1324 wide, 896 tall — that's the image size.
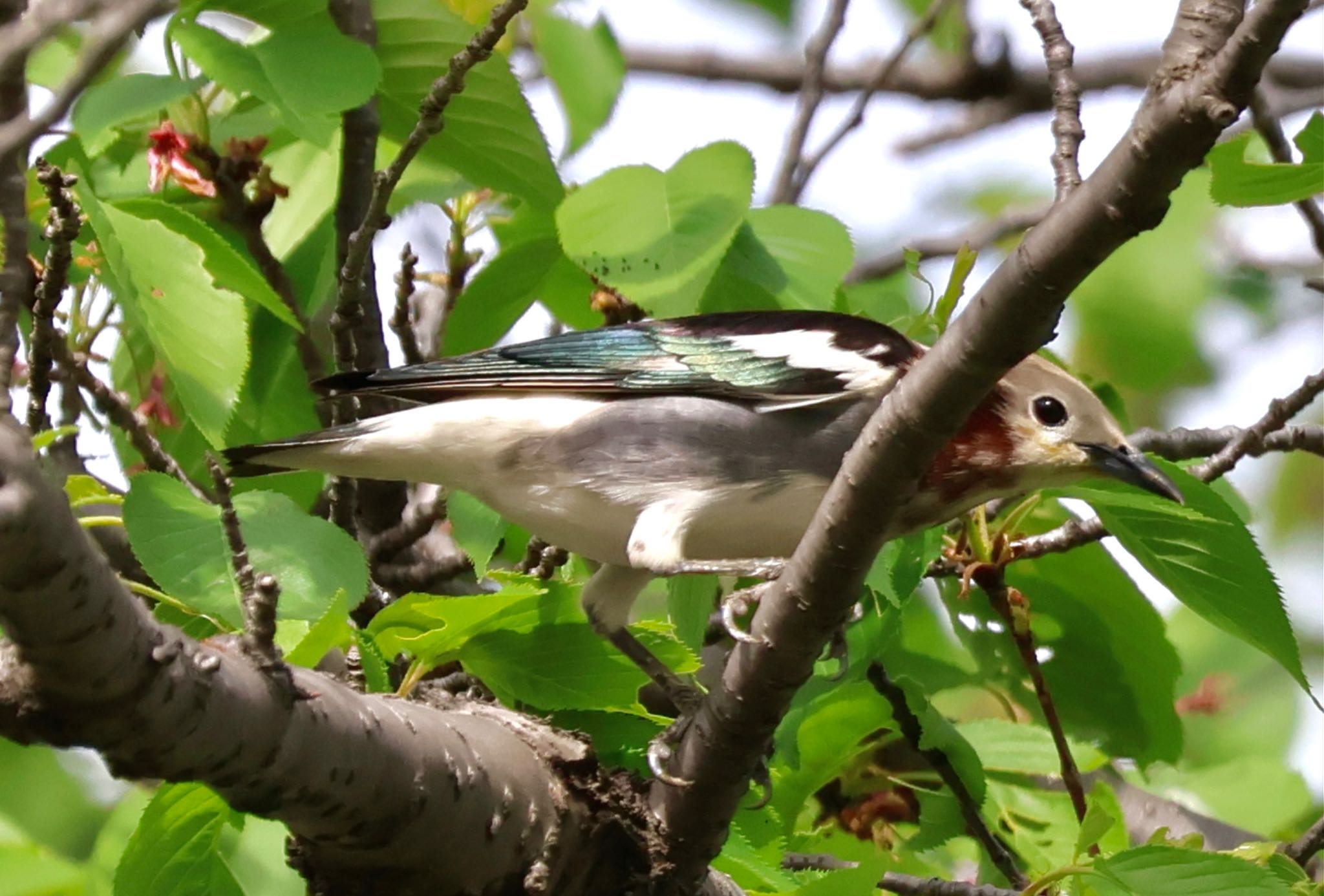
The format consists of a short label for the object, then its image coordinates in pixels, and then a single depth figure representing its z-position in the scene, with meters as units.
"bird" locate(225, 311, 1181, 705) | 7.84
